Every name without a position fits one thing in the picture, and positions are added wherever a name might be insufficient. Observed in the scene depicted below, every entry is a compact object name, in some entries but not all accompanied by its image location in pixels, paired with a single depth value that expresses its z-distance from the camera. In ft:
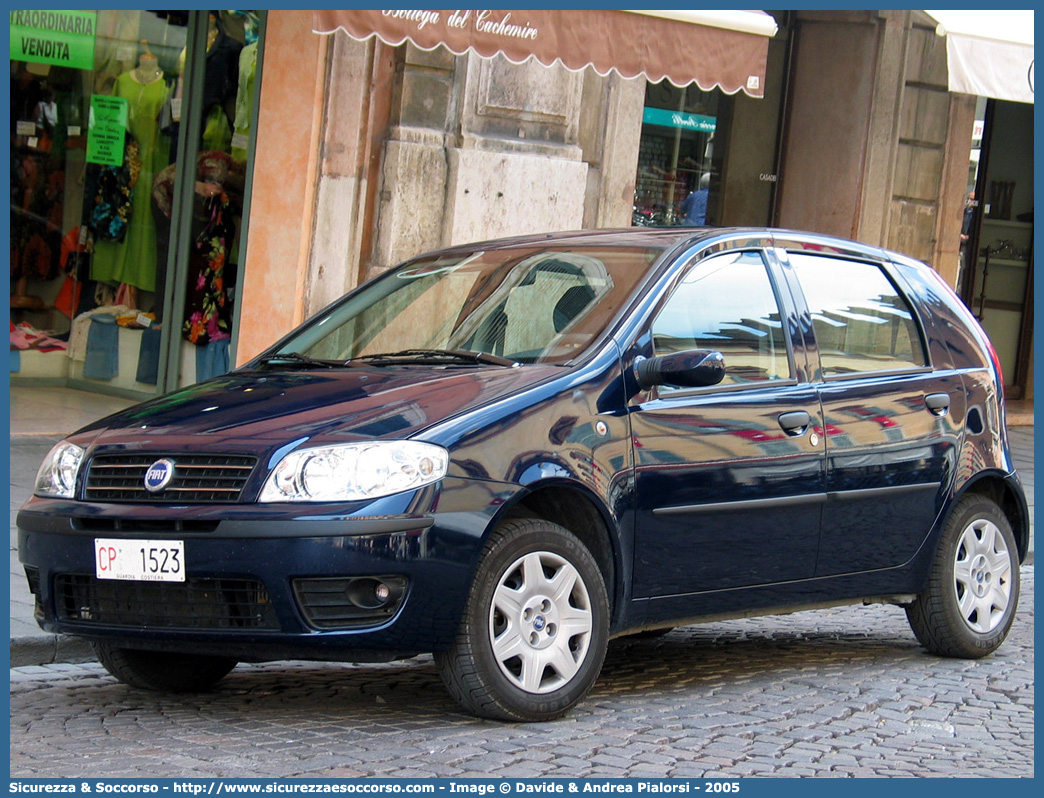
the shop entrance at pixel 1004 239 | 60.80
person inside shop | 51.06
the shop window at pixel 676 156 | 49.16
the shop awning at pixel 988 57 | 42.65
